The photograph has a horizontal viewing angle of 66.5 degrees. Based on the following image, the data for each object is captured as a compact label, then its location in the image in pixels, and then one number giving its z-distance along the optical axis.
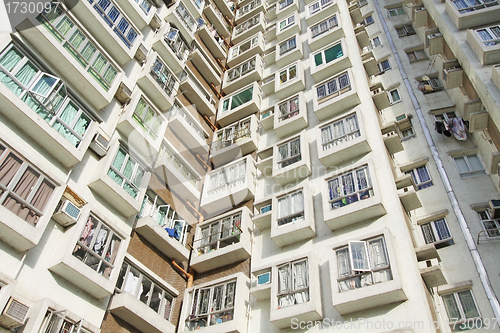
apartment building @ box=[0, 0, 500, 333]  12.33
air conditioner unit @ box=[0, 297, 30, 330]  10.01
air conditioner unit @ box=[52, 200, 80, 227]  12.57
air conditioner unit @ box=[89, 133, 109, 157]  15.12
